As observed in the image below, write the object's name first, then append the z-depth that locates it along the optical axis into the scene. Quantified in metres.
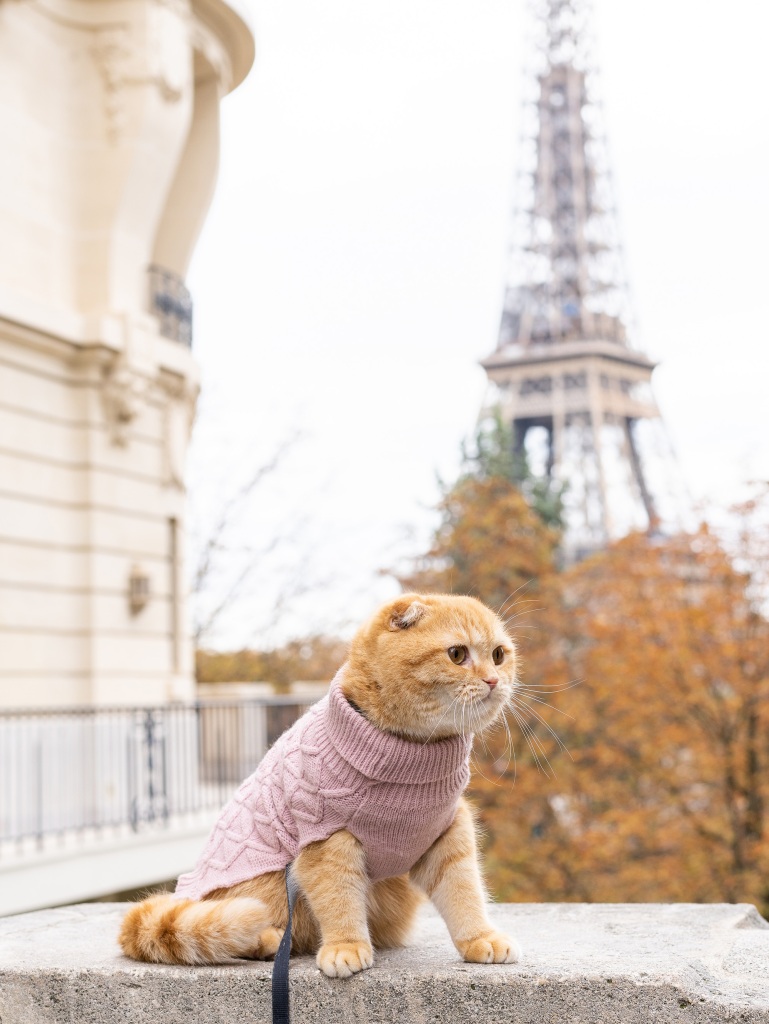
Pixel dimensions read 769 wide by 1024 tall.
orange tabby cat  2.75
